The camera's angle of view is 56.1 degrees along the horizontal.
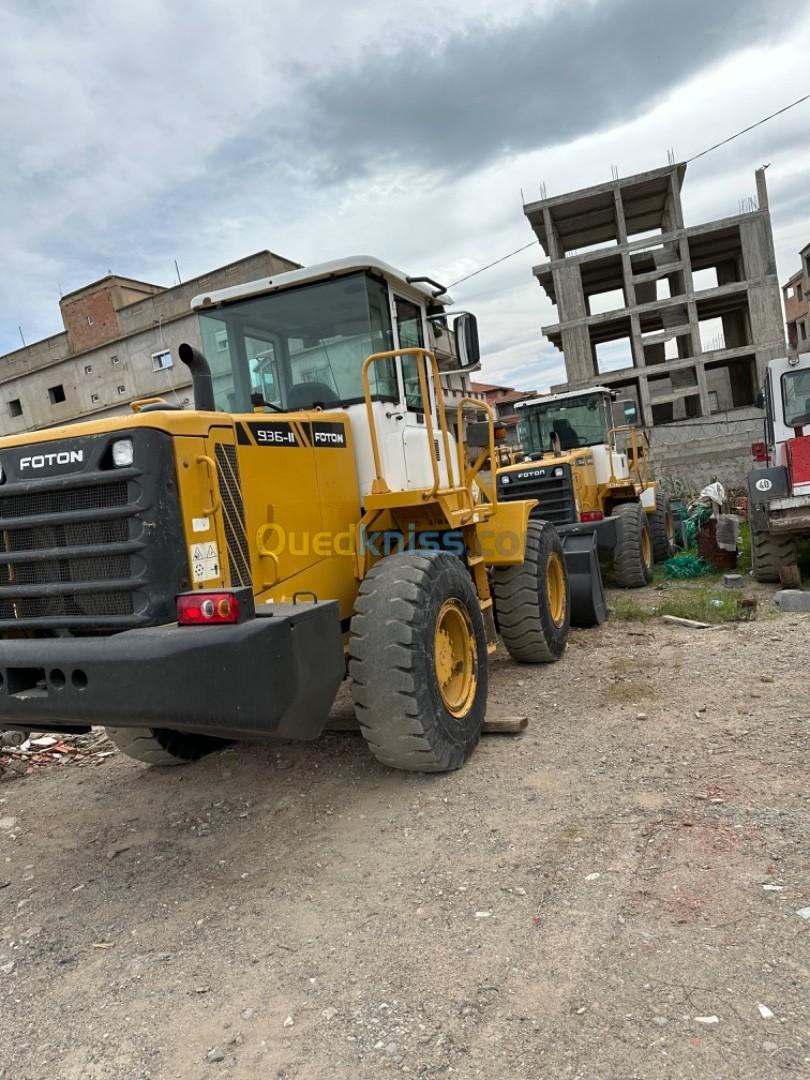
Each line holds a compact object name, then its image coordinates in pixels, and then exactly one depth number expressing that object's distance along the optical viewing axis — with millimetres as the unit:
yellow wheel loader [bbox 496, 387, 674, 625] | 9664
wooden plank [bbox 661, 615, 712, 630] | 7225
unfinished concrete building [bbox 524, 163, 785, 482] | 30094
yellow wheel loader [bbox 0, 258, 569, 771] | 3045
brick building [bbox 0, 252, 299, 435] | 31406
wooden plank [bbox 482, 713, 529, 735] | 4781
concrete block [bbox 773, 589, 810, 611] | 7406
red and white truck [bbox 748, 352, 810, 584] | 8375
